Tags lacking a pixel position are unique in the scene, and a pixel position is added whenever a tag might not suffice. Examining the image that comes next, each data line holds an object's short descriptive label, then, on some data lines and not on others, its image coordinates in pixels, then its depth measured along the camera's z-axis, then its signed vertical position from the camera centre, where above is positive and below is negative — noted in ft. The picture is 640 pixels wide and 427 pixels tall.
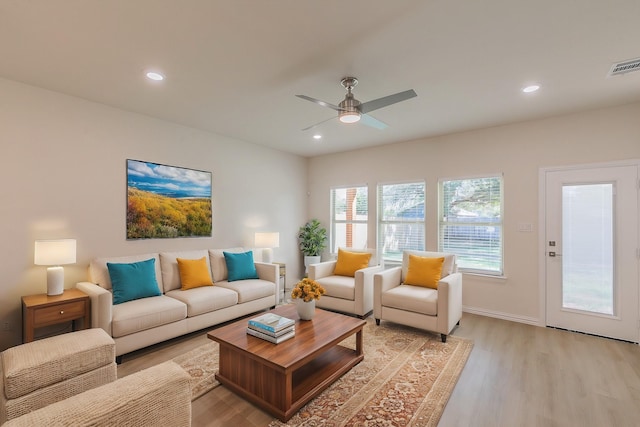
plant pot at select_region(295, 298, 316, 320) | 9.32 -2.91
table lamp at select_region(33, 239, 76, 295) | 9.16 -1.30
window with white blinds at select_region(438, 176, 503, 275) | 13.96 -0.31
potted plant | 19.13 -1.65
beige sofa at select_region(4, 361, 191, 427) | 3.30 -2.26
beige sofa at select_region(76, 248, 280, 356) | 9.16 -3.13
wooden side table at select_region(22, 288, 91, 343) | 8.46 -2.81
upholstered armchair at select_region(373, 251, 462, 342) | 10.85 -3.05
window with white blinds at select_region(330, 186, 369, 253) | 18.44 -0.07
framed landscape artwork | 12.25 +0.63
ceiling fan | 8.40 +3.21
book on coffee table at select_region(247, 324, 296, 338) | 7.80 -3.08
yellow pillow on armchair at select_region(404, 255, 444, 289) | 12.44 -2.36
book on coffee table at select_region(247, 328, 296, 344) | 7.77 -3.21
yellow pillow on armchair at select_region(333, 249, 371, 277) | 14.60 -2.30
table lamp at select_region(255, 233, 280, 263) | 15.96 -1.41
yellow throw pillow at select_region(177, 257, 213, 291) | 12.26 -2.42
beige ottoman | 5.65 -3.20
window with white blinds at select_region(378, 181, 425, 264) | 16.25 -0.18
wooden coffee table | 6.87 -3.79
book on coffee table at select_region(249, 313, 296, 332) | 7.92 -2.93
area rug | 7.92 -4.52
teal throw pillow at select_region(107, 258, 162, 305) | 10.31 -2.34
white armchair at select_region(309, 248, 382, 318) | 13.12 -3.04
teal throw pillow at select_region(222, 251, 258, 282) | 13.85 -2.39
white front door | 11.04 -1.30
